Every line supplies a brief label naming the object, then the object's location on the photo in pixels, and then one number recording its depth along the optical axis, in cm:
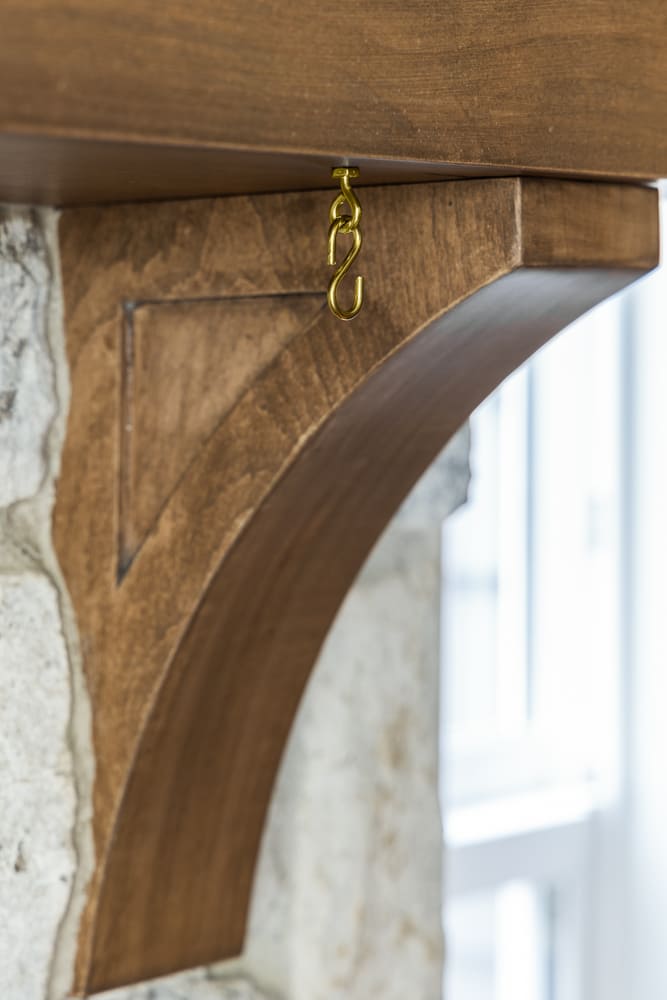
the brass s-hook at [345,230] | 107
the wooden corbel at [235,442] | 111
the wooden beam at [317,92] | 98
